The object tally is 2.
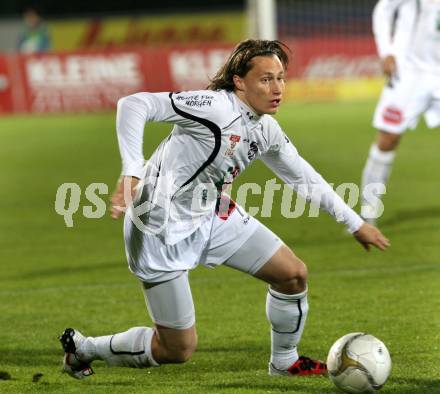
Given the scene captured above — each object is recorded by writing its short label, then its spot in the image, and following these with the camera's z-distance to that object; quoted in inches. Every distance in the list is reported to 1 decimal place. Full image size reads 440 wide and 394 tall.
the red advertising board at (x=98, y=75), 1838.1
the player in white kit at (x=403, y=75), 735.1
